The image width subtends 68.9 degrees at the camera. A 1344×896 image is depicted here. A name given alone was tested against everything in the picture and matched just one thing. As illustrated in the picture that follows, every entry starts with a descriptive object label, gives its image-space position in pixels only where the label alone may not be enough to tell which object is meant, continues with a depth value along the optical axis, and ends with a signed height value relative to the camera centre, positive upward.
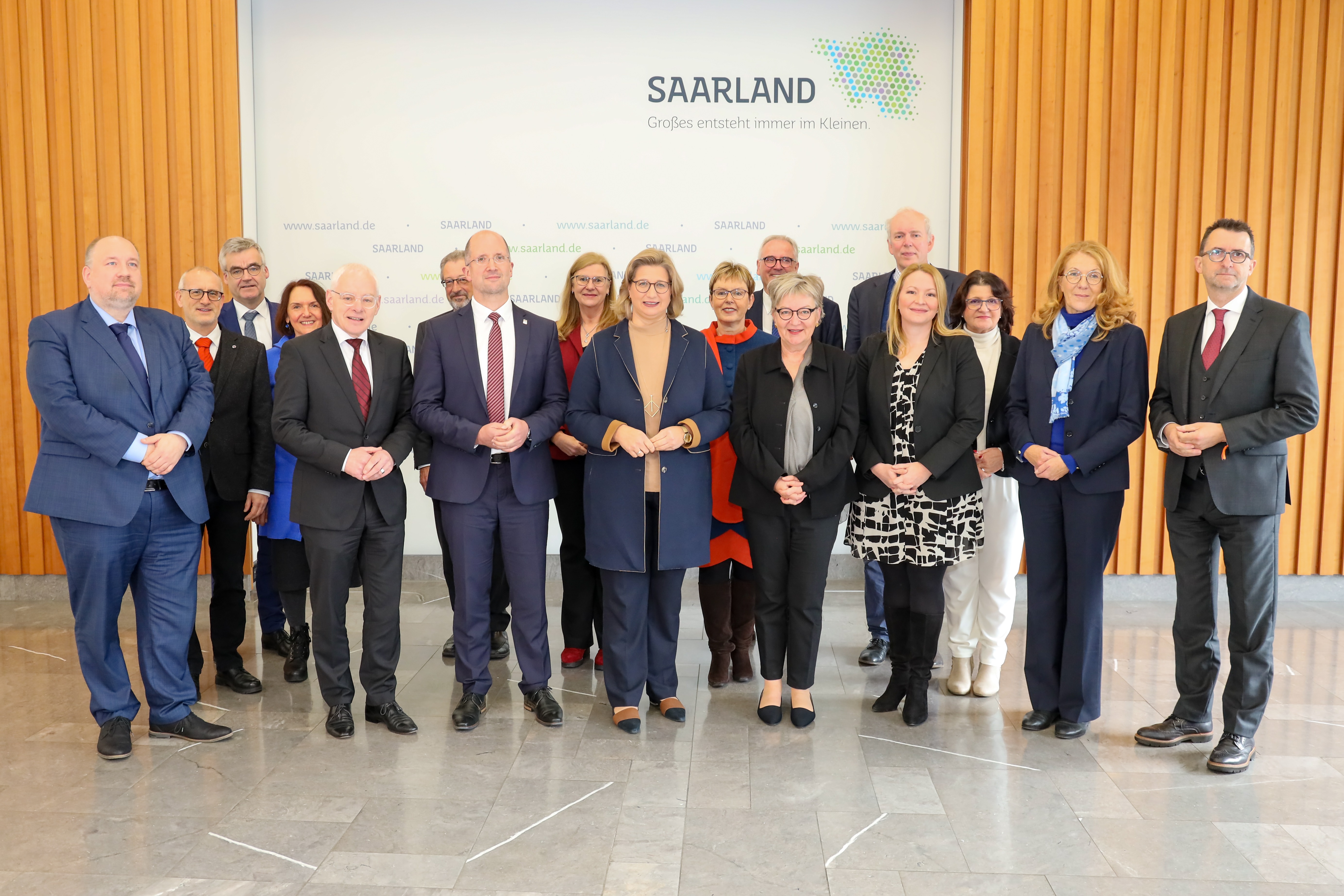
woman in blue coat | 3.66 -0.41
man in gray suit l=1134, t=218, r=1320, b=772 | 3.28 -0.33
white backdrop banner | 6.02 +1.33
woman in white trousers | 4.05 -0.89
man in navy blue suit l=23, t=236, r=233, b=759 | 3.38 -0.46
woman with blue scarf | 3.54 -0.37
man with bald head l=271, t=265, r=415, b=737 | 3.60 -0.46
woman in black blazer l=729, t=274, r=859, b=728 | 3.66 -0.42
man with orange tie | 4.11 -0.44
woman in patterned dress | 3.65 -0.41
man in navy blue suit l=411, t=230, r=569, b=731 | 3.70 -0.38
